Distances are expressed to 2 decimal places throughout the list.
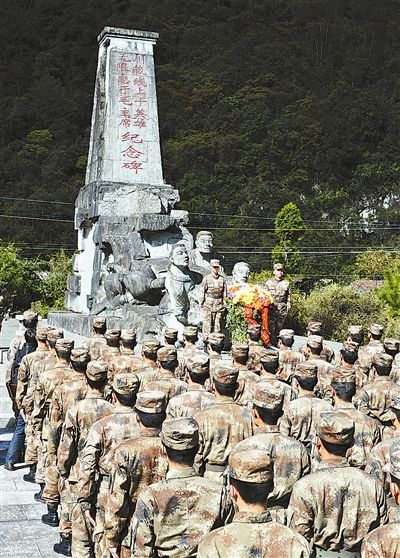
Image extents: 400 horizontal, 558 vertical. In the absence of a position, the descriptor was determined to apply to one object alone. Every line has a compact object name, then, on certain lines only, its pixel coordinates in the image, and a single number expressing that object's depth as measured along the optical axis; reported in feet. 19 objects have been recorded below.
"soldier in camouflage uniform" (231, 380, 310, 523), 13.05
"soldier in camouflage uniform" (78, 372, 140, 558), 14.39
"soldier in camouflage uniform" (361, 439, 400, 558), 8.55
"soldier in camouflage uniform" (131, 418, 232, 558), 10.27
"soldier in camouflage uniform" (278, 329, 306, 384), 24.29
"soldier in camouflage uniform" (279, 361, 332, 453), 16.02
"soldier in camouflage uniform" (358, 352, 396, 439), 19.81
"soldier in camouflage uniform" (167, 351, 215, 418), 16.37
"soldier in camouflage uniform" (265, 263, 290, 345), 42.50
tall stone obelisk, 48.34
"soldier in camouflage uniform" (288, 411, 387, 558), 10.77
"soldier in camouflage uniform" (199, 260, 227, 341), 39.45
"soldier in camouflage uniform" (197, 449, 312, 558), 8.39
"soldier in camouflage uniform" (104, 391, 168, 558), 12.73
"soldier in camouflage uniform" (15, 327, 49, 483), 22.07
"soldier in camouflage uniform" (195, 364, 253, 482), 14.53
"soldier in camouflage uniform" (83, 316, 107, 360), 26.52
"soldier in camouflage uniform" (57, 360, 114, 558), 15.58
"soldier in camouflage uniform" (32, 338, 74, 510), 19.67
